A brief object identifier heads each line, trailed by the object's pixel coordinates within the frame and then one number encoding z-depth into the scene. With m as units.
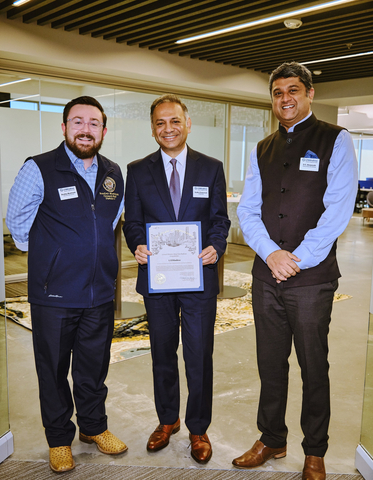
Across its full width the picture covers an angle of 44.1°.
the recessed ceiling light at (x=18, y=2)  4.81
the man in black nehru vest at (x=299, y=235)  2.13
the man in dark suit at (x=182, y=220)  2.40
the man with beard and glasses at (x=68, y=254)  2.30
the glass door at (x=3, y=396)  2.48
